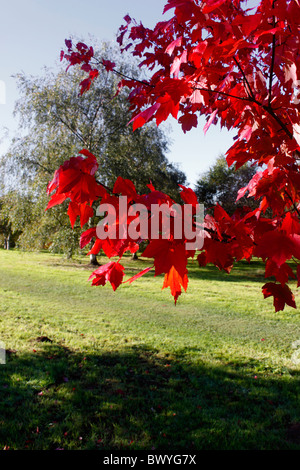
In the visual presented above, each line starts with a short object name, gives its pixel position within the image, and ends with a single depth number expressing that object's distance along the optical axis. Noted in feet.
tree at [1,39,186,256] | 41.16
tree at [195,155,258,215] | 72.23
